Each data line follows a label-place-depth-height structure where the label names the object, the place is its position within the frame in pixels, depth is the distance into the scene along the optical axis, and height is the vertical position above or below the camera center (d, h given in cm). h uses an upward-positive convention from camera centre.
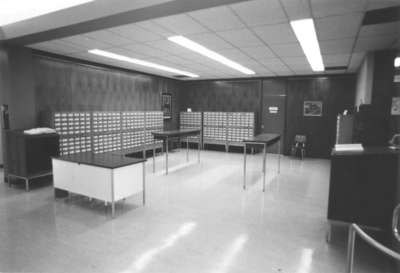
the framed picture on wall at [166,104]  847 +39
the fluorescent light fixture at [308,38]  316 +121
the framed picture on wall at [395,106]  363 +20
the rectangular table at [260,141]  458 -44
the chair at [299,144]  763 -81
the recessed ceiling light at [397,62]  354 +84
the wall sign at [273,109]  816 +28
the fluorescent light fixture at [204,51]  395 +121
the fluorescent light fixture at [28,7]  305 +135
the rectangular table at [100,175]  331 -85
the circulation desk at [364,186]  246 -68
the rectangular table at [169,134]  557 -43
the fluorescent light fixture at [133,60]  495 +123
